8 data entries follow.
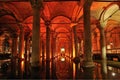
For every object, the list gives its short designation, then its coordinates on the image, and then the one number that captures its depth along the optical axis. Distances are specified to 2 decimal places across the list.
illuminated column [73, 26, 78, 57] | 11.57
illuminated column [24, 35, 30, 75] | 17.51
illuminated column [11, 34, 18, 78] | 14.24
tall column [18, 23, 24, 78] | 11.60
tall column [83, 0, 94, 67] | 6.19
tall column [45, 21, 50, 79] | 11.06
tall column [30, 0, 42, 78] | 6.10
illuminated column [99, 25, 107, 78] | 10.04
